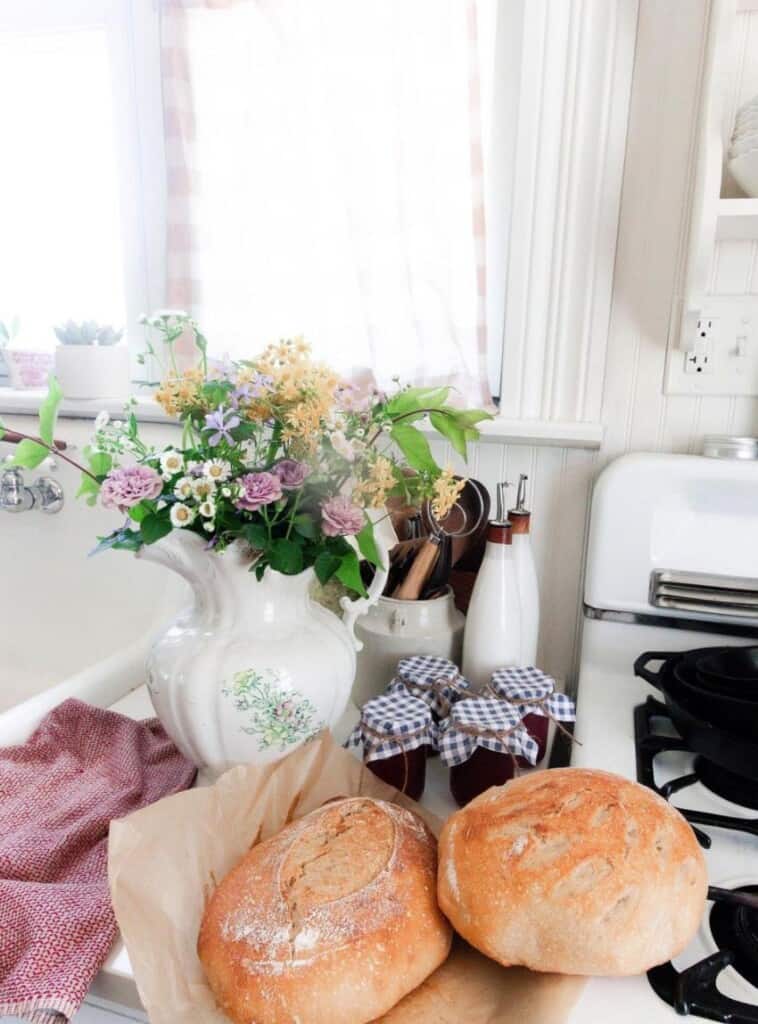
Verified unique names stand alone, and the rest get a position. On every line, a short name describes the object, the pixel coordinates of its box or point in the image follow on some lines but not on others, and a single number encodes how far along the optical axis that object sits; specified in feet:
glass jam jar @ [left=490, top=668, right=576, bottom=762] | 2.16
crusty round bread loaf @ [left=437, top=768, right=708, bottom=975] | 1.33
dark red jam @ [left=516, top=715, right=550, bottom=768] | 2.19
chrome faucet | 3.93
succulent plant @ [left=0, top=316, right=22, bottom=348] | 4.69
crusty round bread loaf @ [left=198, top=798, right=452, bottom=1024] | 1.30
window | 4.02
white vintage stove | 2.35
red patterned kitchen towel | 1.46
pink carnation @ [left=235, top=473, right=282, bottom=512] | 1.77
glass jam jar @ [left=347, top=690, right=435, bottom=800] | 2.03
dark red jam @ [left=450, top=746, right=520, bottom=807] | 2.01
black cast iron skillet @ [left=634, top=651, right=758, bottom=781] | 1.83
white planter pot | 3.98
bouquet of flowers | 1.80
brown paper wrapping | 1.36
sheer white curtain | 3.16
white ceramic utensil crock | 2.60
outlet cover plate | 2.71
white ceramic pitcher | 1.94
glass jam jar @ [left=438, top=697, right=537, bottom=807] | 1.99
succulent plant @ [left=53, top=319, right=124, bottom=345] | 4.07
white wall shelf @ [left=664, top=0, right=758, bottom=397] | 2.11
